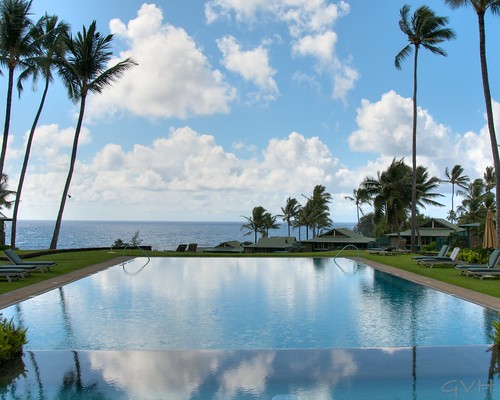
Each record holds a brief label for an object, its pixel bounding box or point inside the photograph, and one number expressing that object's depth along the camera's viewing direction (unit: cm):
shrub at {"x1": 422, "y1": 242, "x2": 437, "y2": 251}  3060
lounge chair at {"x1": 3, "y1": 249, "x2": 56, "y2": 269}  1453
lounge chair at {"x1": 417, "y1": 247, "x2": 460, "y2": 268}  1748
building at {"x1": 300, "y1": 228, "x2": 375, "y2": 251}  4272
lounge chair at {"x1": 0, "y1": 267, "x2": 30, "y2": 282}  1269
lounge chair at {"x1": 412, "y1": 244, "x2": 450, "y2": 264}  1855
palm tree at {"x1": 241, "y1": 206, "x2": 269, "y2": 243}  6456
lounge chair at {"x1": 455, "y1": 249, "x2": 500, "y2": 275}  1382
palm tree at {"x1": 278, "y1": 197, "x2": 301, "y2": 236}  6738
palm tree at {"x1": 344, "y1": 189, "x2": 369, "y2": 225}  6601
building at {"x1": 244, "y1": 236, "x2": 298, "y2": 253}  4406
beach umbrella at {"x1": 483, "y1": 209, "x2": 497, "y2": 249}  1905
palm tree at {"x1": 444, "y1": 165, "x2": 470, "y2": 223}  5638
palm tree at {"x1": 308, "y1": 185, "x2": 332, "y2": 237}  5878
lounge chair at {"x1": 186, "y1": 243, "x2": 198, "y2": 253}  3181
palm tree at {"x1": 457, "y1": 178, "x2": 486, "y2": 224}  4788
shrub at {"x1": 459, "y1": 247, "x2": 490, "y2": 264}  1841
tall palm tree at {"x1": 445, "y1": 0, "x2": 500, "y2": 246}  1822
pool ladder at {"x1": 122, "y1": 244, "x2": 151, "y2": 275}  1753
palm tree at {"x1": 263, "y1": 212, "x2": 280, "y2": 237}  6512
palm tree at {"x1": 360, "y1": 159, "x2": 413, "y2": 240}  3416
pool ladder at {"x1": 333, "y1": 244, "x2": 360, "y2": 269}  2101
